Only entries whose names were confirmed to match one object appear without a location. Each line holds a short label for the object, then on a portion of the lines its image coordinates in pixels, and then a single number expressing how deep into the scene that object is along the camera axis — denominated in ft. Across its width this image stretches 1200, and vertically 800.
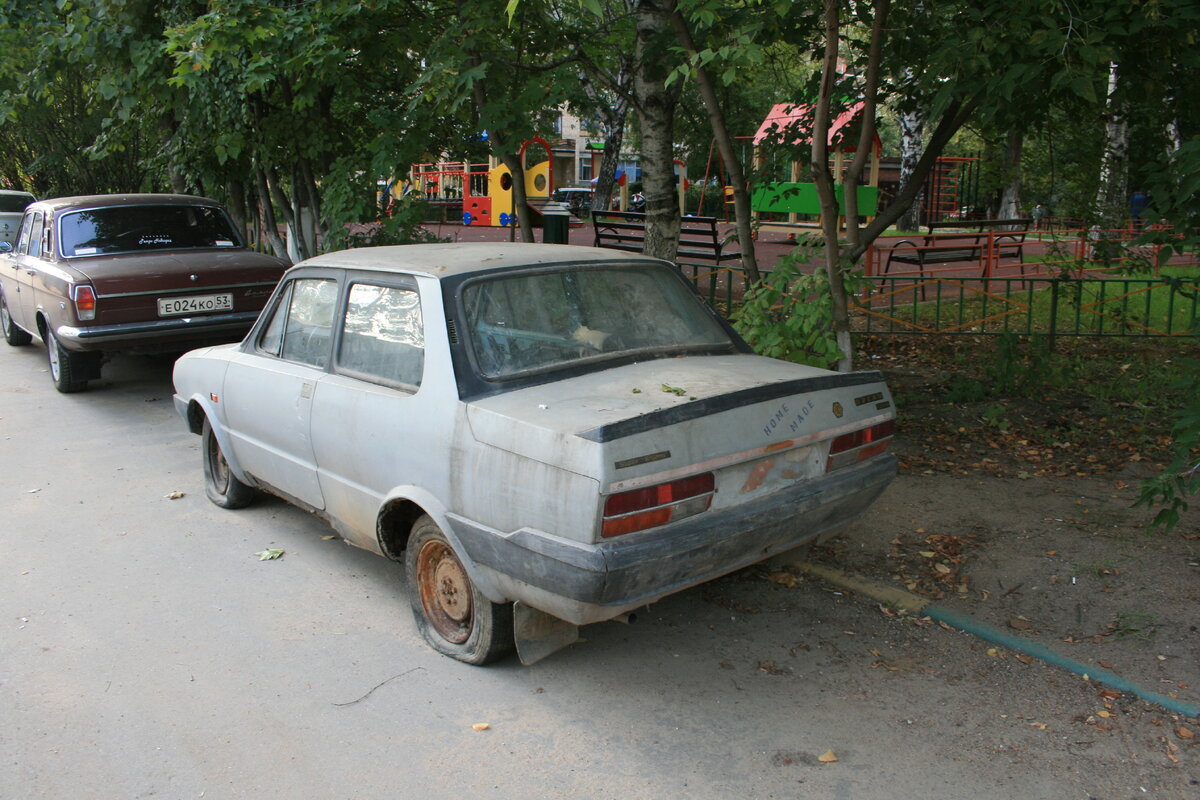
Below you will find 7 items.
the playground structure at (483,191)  111.45
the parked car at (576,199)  139.39
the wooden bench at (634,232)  49.35
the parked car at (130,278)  27.35
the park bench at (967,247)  46.85
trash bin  36.37
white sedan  11.16
